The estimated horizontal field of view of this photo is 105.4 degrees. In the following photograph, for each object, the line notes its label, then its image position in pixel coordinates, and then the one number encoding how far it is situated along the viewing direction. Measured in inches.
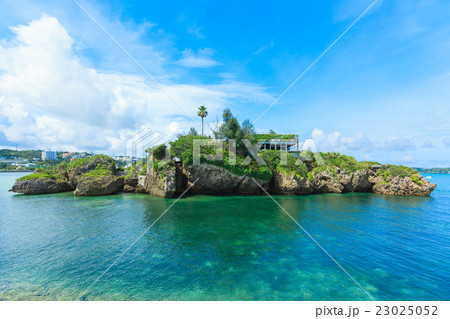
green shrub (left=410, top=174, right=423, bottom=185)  1234.3
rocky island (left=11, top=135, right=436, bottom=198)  1068.5
